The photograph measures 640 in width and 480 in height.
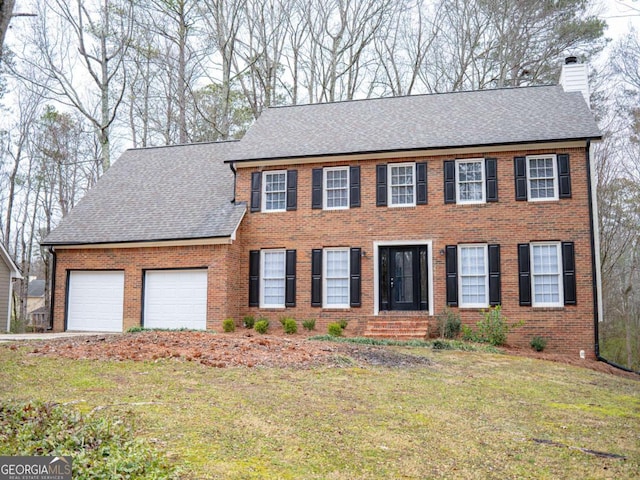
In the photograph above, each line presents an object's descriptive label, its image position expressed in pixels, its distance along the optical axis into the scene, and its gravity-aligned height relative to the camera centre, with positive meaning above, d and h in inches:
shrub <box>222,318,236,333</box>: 639.8 -32.8
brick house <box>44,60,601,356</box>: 615.8 +71.1
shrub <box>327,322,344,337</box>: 625.9 -35.8
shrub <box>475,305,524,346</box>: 588.1 -31.2
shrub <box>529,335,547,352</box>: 590.6 -45.8
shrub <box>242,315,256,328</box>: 668.7 -28.8
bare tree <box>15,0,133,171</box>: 925.2 +391.8
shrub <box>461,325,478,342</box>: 599.2 -38.8
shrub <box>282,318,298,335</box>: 638.5 -32.6
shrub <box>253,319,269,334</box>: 645.9 -33.2
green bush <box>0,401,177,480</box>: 174.2 -47.6
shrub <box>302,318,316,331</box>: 652.7 -31.0
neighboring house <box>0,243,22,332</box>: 900.6 +14.4
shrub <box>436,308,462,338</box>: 605.3 -29.9
